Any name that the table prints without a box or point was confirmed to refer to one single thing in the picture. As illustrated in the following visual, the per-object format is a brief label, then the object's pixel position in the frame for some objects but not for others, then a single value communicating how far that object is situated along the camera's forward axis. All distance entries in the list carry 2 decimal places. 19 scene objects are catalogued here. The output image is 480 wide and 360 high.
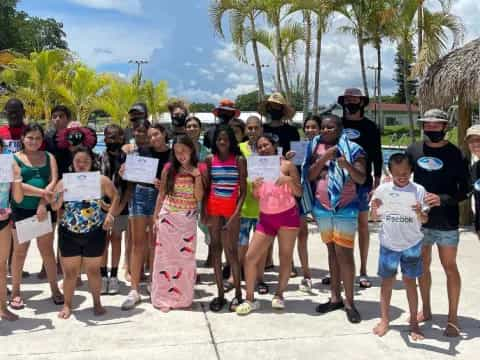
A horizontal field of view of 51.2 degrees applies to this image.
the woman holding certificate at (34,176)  4.64
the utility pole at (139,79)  23.95
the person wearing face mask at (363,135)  5.29
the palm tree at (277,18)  11.43
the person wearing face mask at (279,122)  5.66
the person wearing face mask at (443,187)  4.06
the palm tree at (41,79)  20.66
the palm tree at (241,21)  11.66
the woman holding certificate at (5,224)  4.44
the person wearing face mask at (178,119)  5.92
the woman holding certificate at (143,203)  5.09
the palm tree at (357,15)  11.37
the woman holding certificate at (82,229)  4.60
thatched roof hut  7.71
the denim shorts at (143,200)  5.14
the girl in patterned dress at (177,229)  4.80
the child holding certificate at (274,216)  4.69
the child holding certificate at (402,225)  4.03
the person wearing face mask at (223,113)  6.00
